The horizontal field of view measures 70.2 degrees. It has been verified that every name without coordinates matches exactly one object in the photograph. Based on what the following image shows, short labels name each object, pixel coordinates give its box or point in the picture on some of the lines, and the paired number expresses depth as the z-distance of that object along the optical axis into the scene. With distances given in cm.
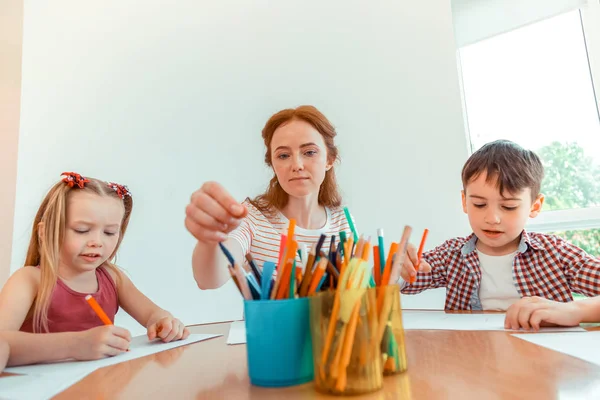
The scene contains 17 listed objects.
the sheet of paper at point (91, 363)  51
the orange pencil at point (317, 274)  39
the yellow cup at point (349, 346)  34
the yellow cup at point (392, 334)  38
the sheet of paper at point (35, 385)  40
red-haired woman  92
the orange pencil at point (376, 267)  44
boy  94
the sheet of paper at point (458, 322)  63
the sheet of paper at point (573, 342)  44
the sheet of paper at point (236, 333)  65
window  163
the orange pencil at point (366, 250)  40
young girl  79
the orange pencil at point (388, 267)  42
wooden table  34
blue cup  39
